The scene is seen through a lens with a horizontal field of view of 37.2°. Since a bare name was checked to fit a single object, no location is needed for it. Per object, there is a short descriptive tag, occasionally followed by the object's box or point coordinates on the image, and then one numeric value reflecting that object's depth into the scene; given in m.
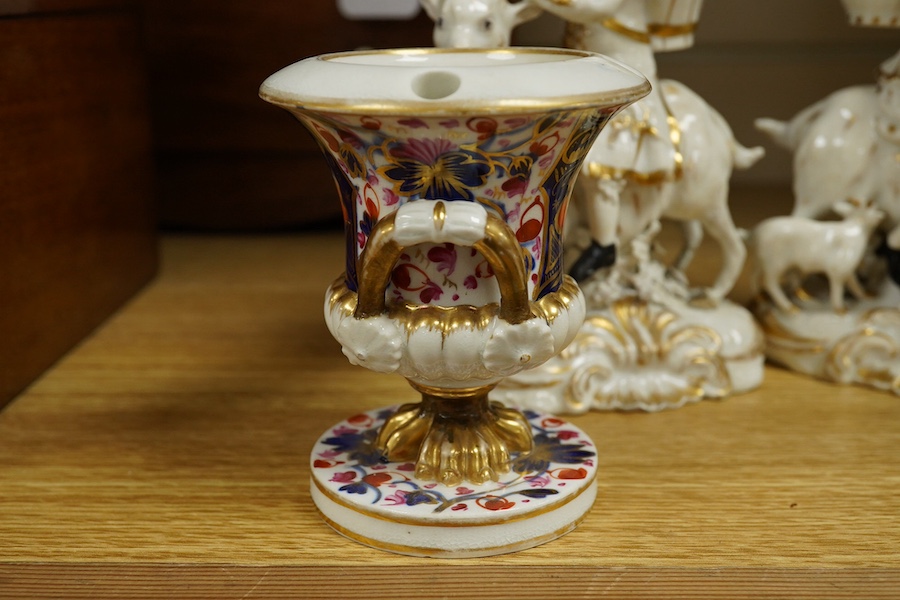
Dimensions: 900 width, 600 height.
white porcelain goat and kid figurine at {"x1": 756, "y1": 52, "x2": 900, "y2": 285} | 0.43
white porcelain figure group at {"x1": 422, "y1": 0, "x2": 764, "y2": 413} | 0.41
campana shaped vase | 0.30
